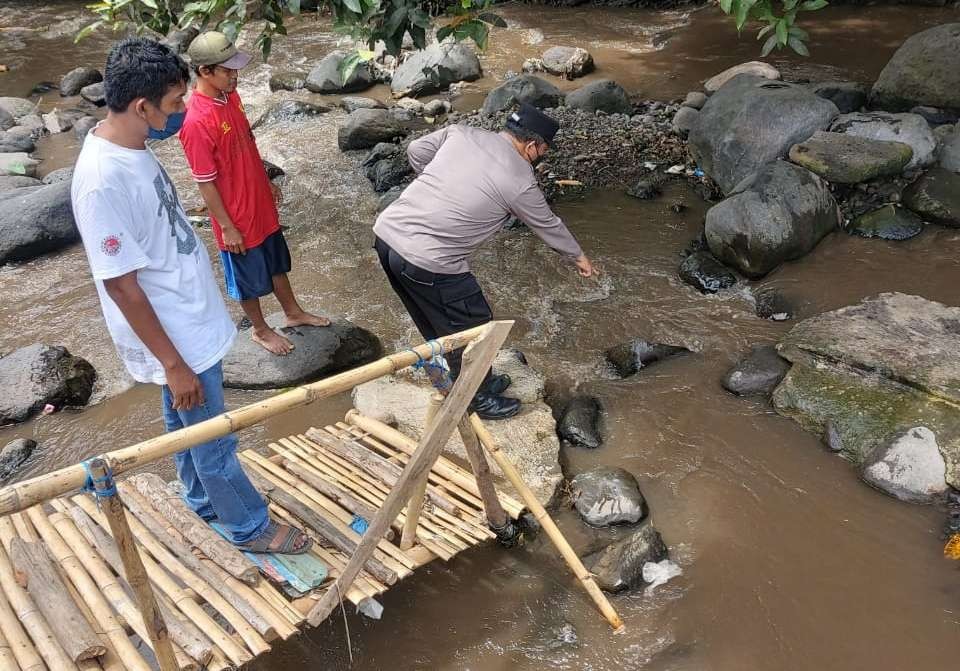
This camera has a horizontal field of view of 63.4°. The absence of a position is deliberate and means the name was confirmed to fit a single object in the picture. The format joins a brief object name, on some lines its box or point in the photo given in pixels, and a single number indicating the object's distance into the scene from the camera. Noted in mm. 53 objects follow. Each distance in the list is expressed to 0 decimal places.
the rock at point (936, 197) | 6090
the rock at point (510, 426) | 4242
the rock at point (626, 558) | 3590
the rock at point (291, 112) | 10234
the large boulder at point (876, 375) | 4234
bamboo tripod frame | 2408
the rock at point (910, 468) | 3973
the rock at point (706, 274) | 5906
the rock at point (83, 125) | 10430
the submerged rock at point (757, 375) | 4812
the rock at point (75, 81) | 12203
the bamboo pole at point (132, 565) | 2203
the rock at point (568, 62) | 10836
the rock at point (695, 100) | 8828
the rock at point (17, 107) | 11240
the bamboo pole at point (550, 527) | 3328
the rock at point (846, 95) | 7711
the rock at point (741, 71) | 9250
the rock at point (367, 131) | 8953
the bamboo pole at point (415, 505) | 3082
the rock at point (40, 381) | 5113
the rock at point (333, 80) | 11188
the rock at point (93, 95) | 11852
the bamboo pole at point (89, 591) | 2783
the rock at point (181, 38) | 13797
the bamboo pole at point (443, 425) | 2811
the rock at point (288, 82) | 11609
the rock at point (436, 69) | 10695
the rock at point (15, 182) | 8414
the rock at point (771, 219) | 5859
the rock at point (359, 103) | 10445
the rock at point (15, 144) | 9742
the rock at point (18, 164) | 8992
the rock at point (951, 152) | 6457
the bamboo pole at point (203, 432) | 2072
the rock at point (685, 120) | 8211
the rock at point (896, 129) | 6539
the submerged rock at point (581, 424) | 4574
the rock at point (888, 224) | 6141
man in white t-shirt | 2467
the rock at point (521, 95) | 9195
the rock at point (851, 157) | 6355
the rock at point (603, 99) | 9133
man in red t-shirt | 4223
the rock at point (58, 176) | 8634
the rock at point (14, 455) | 4672
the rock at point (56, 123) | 10680
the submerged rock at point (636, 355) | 5164
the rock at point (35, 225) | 7148
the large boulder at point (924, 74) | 7215
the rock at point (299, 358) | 5211
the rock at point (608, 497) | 4004
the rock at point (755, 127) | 6828
